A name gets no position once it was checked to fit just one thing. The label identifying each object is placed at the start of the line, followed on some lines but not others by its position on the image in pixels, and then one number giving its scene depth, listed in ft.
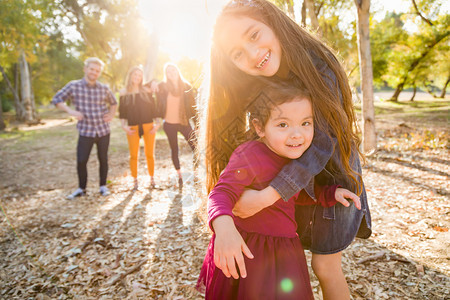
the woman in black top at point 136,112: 17.53
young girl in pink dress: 4.39
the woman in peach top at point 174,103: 17.71
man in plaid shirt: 16.01
